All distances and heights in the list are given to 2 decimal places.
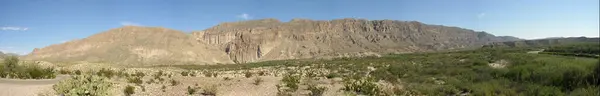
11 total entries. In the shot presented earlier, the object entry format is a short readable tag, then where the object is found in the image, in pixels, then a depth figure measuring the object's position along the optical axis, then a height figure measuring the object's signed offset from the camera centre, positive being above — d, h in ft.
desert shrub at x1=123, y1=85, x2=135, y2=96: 47.54 -4.96
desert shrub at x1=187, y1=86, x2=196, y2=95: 50.60 -5.45
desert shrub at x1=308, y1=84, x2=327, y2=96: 48.24 -5.55
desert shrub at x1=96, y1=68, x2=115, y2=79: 71.41 -4.57
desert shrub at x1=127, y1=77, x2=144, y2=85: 61.18 -4.94
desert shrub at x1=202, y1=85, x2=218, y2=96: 49.60 -5.34
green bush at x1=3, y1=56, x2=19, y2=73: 76.16 -2.62
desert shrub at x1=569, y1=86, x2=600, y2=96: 37.66 -4.81
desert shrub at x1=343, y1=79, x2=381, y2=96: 50.11 -5.47
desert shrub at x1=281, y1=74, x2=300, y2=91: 55.62 -5.33
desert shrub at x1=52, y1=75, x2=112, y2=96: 37.94 -3.64
